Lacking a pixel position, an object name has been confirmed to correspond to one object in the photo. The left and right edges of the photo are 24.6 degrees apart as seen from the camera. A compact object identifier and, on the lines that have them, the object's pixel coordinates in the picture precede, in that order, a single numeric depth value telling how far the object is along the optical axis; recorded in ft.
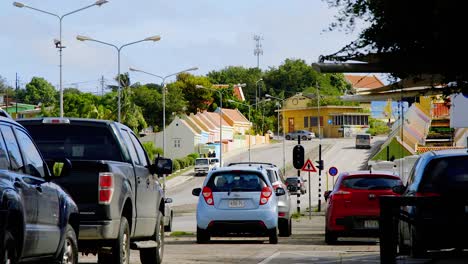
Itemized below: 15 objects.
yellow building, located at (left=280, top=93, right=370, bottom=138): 533.96
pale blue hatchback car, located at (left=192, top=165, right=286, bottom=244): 76.23
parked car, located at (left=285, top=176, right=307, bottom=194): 201.61
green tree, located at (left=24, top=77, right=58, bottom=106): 630.45
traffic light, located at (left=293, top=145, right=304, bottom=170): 156.50
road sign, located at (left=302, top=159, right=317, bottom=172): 170.21
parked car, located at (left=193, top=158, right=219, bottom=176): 320.50
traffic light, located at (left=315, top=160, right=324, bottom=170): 182.50
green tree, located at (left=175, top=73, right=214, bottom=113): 471.62
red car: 76.74
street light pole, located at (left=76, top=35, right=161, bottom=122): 195.52
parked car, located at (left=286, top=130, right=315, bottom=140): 479.82
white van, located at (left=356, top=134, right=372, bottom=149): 399.65
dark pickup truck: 42.45
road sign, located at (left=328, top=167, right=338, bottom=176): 199.60
